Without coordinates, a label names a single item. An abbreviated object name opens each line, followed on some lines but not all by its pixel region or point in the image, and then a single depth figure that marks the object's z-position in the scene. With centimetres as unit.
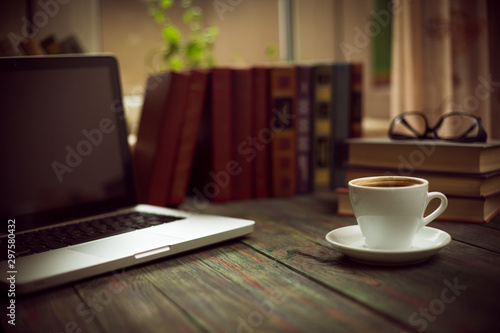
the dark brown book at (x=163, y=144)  117
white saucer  64
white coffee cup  66
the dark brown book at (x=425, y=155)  90
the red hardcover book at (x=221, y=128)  122
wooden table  51
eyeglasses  94
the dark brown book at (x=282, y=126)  125
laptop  71
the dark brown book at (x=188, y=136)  118
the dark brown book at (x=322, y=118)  129
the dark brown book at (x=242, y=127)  125
